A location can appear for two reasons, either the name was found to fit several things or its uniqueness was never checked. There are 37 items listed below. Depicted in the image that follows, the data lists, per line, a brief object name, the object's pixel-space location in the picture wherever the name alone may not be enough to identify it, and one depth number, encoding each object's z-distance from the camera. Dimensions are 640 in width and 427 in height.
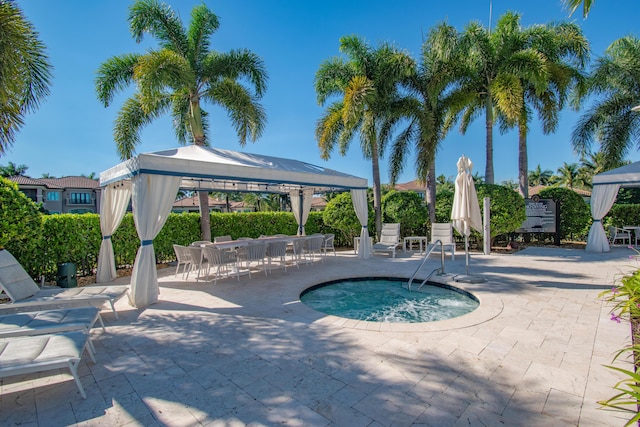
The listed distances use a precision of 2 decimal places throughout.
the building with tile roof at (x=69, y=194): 36.00
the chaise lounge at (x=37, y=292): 4.50
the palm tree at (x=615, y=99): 13.02
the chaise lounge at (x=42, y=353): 2.49
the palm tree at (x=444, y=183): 42.22
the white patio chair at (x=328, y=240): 10.49
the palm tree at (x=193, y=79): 9.65
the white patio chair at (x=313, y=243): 9.30
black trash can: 6.91
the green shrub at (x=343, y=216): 13.24
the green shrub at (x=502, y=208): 11.62
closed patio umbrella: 7.09
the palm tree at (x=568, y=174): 39.98
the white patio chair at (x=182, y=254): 7.71
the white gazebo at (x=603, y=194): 10.35
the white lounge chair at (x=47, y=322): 3.35
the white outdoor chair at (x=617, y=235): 12.26
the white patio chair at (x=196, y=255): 7.30
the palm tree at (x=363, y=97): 11.09
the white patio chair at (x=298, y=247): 9.07
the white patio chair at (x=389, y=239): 10.62
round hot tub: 5.29
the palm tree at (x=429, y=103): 11.37
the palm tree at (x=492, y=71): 10.80
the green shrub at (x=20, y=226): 6.19
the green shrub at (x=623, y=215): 12.86
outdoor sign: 12.95
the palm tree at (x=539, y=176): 48.92
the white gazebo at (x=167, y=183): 5.63
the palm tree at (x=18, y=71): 4.38
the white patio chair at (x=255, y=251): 7.61
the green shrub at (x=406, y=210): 12.84
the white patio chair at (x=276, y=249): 8.05
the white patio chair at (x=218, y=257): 7.03
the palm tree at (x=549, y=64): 10.96
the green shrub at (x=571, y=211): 12.92
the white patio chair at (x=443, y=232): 10.43
